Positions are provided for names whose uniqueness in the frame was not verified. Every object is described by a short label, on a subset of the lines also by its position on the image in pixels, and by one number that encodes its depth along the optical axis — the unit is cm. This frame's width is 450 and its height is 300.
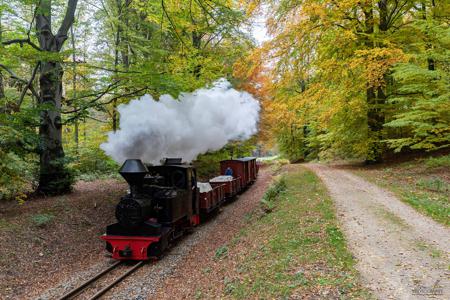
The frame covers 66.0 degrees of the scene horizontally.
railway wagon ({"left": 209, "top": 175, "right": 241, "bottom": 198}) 1809
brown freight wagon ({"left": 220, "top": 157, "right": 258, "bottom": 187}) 2167
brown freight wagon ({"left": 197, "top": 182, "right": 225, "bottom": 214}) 1437
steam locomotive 996
